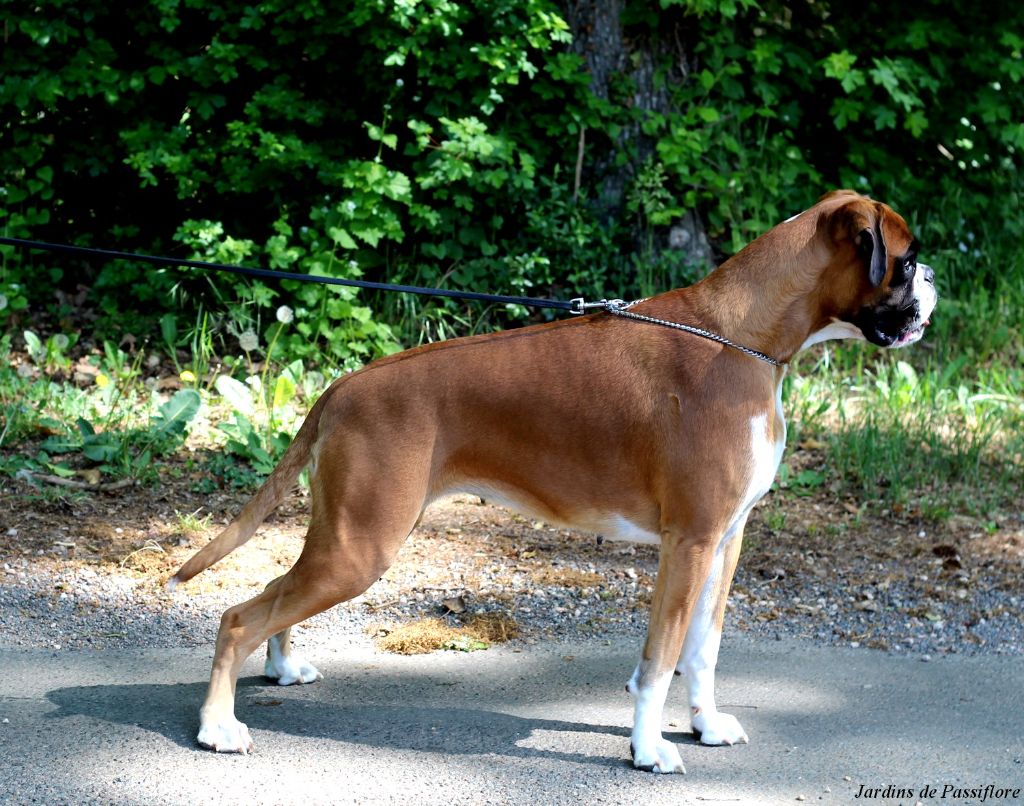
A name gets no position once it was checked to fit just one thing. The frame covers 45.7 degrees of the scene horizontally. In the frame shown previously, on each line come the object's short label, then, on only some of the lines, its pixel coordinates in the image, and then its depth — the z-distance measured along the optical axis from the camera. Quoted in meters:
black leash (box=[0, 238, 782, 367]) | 4.19
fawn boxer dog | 4.01
